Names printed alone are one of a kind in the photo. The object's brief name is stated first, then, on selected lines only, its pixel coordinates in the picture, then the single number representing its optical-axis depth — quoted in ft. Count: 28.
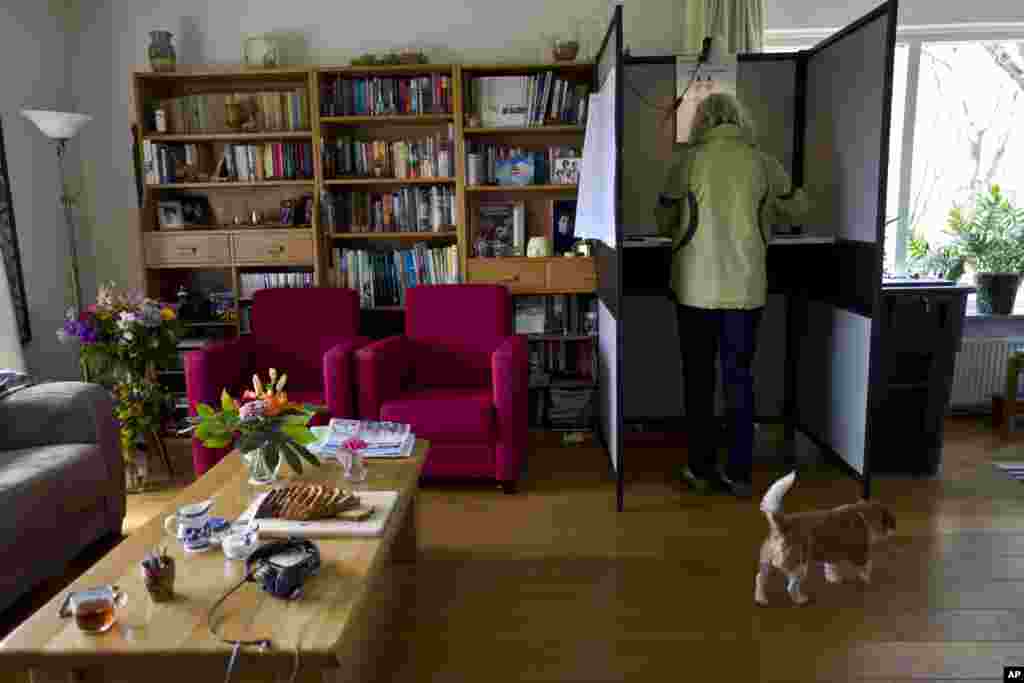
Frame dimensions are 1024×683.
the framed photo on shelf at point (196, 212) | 14.47
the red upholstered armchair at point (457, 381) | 11.05
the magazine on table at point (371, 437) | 8.43
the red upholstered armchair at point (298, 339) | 12.03
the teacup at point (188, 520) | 6.25
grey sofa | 7.89
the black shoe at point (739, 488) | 11.01
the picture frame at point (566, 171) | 13.89
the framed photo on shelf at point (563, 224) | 14.23
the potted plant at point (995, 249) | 14.21
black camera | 5.43
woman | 10.51
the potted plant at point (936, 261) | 14.17
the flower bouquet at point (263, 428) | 7.10
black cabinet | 11.44
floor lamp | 11.99
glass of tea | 5.06
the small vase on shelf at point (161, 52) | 13.62
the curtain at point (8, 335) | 11.89
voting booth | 10.06
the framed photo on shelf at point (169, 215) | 14.28
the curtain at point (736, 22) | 13.26
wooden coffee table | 4.85
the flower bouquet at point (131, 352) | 11.35
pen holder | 5.41
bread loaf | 6.63
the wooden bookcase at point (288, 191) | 13.67
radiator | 14.42
